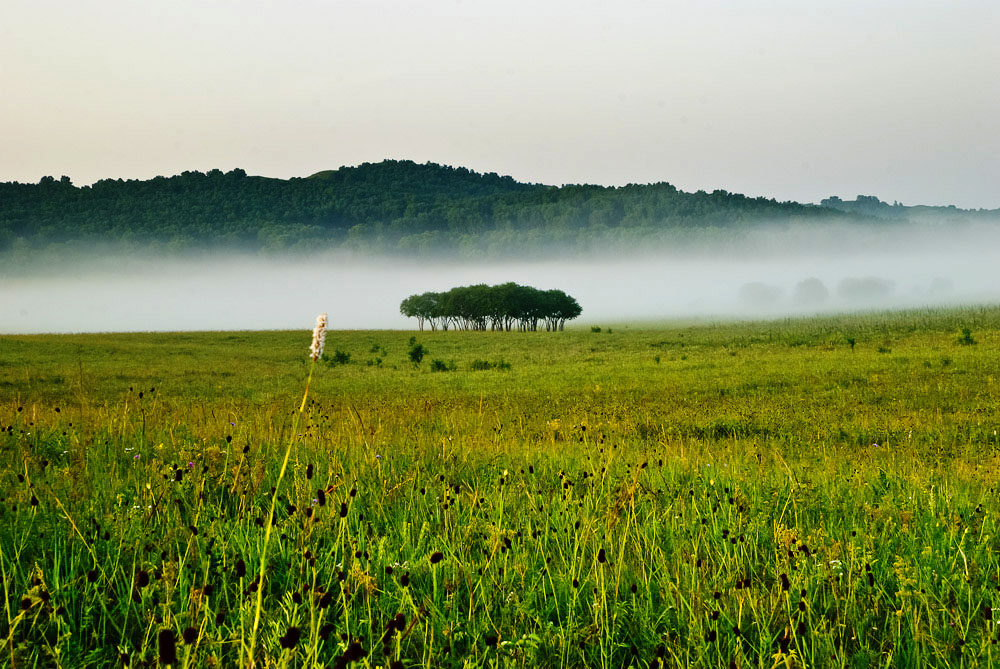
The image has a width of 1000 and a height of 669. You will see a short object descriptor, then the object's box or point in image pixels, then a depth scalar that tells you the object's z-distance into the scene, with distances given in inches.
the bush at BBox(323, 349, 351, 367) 1503.4
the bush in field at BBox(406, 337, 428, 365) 1489.9
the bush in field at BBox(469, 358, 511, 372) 1326.3
